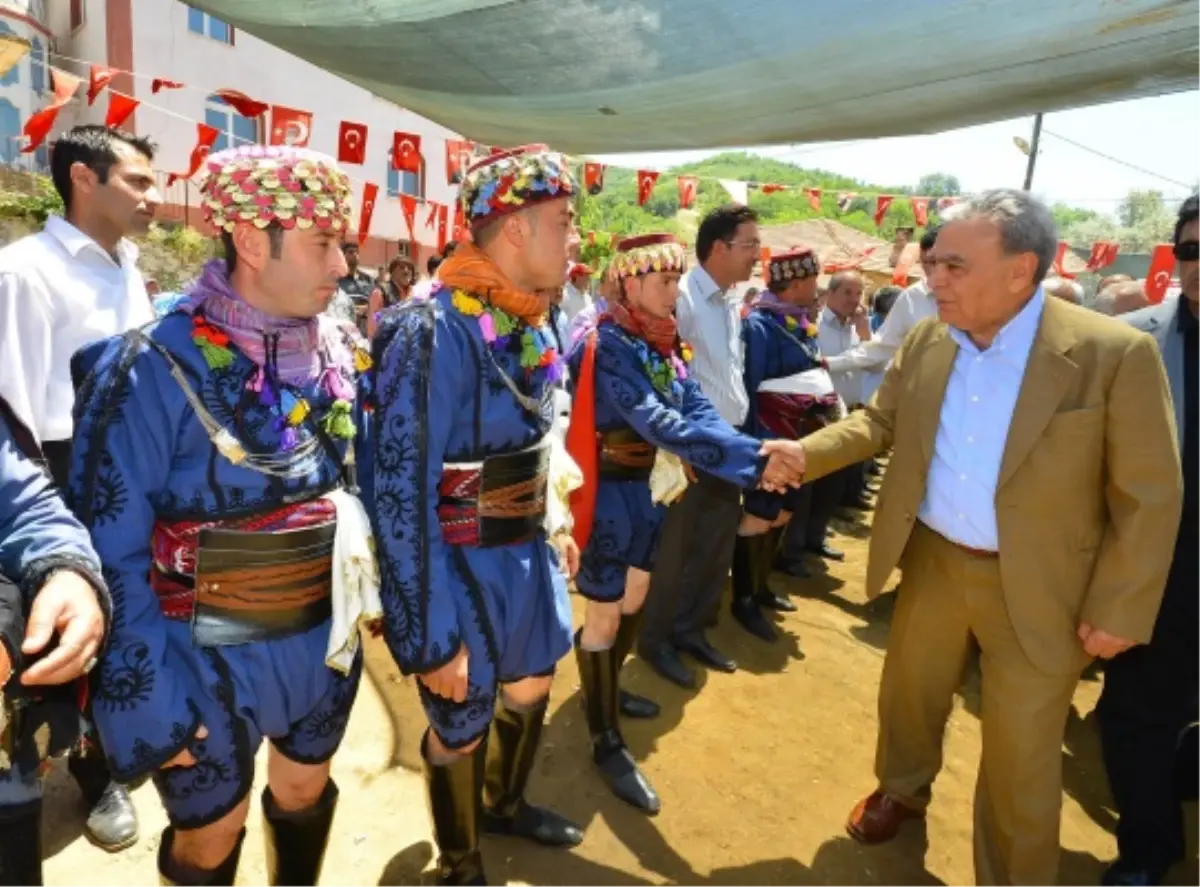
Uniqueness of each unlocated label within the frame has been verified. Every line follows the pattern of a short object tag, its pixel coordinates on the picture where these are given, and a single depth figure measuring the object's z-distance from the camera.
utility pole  14.81
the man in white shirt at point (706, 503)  4.04
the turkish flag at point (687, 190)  12.75
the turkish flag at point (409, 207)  13.46
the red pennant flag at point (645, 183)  11.83
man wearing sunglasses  2.62
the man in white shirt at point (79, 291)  2.48
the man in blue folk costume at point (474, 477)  1.94
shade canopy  2.15
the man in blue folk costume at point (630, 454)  2.81
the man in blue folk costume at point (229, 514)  1.55
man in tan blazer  2.21
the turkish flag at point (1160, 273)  8.36
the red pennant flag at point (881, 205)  13.74
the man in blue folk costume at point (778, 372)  4.55
